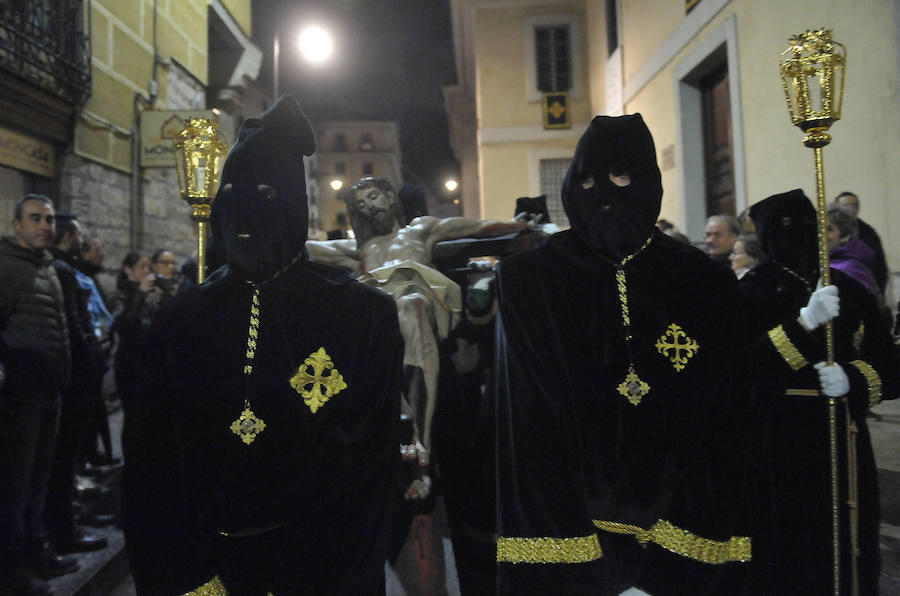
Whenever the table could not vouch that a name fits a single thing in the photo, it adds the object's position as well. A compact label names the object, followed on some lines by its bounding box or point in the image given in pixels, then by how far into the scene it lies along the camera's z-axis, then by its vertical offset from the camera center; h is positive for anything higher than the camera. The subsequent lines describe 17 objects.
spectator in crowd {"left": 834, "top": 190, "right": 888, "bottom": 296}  4.97 +0.37
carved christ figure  3.09 +0.25
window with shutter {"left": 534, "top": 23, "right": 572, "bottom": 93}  16.64 +6.34
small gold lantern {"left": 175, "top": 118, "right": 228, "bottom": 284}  2.86 +0.68
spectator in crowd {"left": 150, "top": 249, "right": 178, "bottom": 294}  5.83 +0.49
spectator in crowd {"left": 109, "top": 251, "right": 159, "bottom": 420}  5.30 -0.04
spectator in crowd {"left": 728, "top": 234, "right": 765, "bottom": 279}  3.92 +0.26
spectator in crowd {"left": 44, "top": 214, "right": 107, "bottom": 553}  4.08 -0.61
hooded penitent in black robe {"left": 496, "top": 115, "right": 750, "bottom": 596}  2.07 -0.35
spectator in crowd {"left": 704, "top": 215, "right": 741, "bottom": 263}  4.86 +0.46
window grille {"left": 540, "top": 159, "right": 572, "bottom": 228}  16.89 +3.37
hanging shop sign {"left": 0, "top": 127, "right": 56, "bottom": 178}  6.37 +1.77
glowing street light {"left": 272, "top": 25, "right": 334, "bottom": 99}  13.11 +5.32
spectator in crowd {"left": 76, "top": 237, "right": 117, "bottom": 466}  5.53 +0.01
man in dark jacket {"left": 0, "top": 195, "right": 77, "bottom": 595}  3.44 -0.33
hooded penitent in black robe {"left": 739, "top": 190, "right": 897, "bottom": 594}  2.76 -0.63
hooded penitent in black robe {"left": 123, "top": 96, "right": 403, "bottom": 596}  1.90 -0.32
